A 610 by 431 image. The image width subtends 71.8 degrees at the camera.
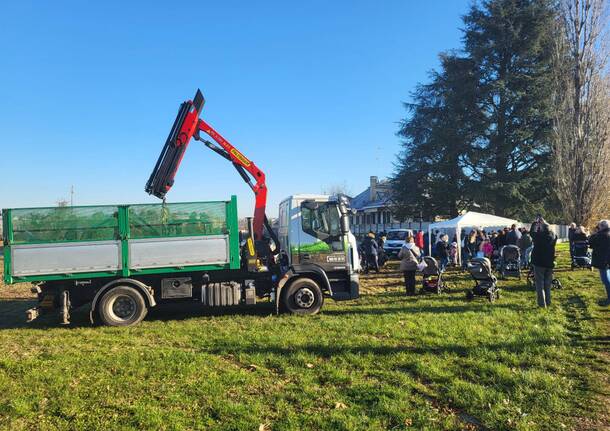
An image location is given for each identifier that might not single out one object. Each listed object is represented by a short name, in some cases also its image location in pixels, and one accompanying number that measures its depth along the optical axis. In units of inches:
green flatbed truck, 327.3
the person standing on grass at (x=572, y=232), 580.1
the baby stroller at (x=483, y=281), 392.5
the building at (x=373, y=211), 2099.8
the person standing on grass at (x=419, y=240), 802.8
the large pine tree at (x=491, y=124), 1143.6
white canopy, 753.9
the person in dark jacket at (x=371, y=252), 674.8
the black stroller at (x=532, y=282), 446.0
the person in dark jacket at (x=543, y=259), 346.9
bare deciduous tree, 903.7
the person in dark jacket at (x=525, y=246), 570.3
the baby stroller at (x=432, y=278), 447.8
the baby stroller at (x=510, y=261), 496.4
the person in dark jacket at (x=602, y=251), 326.0
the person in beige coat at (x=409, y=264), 452.1
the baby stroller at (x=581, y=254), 542.6
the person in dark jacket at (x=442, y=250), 611.8
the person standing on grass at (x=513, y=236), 610.5
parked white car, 940.6
